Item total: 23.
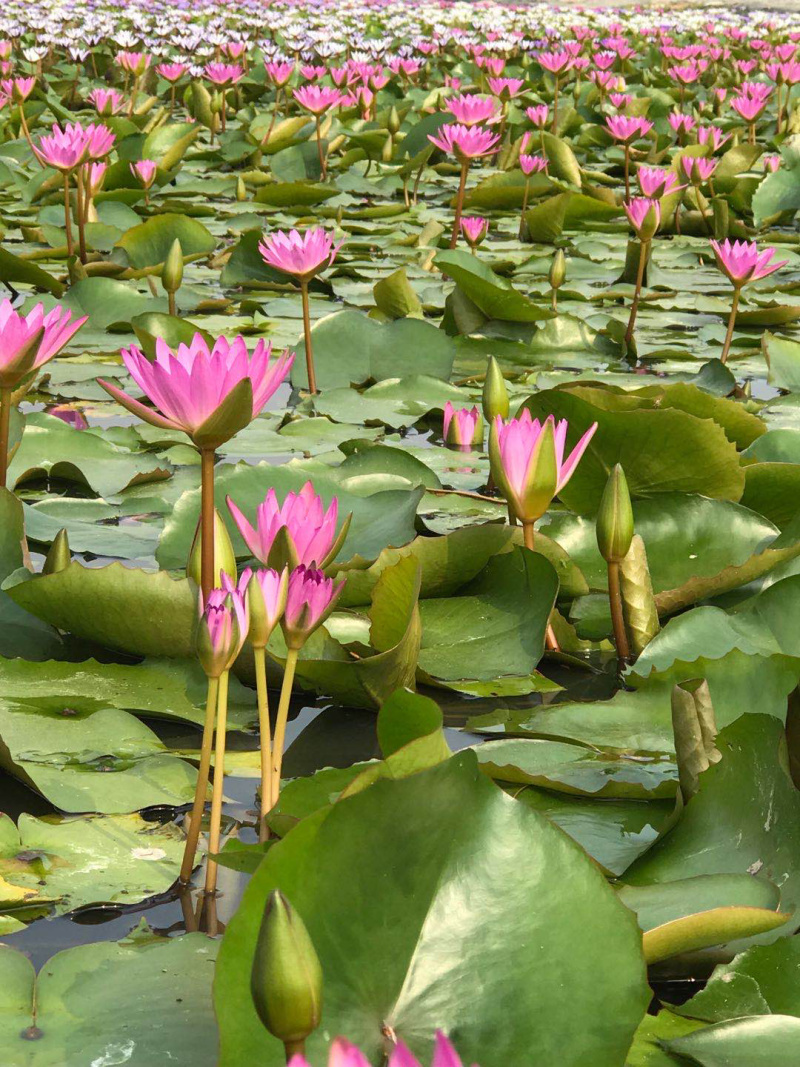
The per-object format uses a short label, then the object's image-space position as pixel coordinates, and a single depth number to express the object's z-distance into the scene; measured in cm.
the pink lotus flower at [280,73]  1298
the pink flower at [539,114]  1185
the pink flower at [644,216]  613
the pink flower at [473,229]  756
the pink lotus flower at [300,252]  499
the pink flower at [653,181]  740
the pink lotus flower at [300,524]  228
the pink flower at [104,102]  1029
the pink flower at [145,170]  894
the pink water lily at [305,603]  204
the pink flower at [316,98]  987
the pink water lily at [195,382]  249
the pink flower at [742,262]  527
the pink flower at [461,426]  496
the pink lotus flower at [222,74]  1312
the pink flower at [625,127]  1049
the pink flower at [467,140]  788
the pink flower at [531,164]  940
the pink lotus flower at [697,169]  904
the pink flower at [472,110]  913
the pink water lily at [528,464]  290
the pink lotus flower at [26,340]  299
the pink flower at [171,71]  1437
